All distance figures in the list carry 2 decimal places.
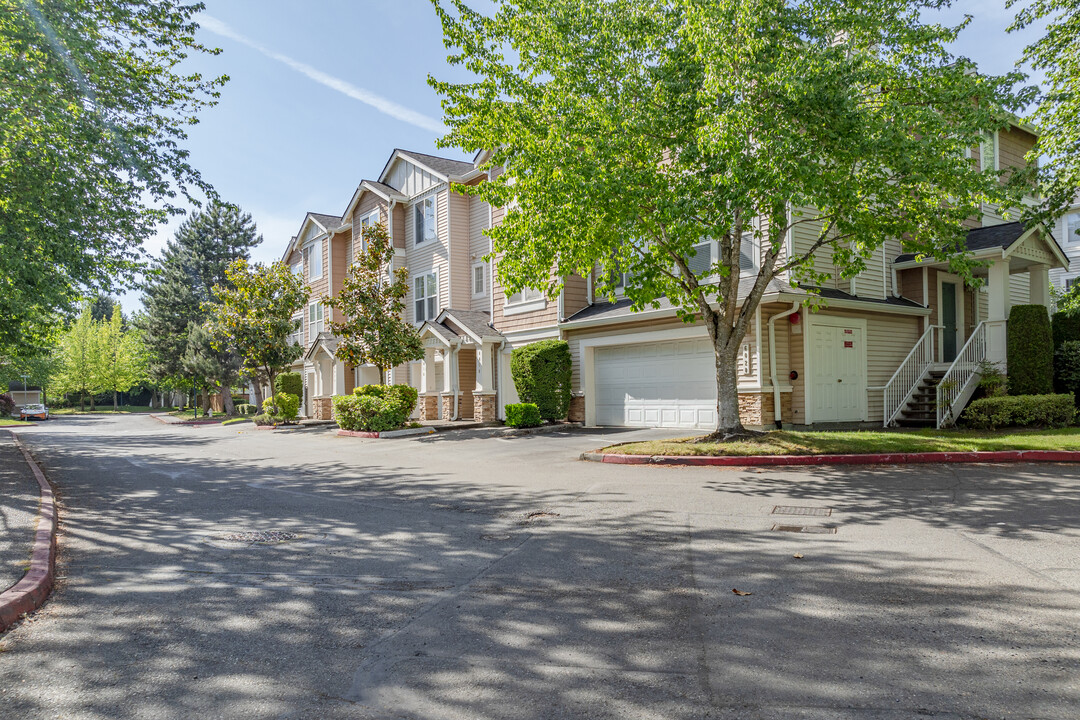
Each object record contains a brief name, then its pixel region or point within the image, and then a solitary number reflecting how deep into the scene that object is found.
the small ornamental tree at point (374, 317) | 22.38
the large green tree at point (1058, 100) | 14.16
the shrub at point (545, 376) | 20.67
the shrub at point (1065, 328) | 18.06
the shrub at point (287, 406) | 29.75
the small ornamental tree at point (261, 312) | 29.78
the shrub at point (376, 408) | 21.23
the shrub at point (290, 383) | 34.50
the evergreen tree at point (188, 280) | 46.66
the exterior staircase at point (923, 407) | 17.05
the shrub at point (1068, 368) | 16.77
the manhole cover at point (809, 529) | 6.74
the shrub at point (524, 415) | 19.89
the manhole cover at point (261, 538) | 6.93
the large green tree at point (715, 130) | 10.70
